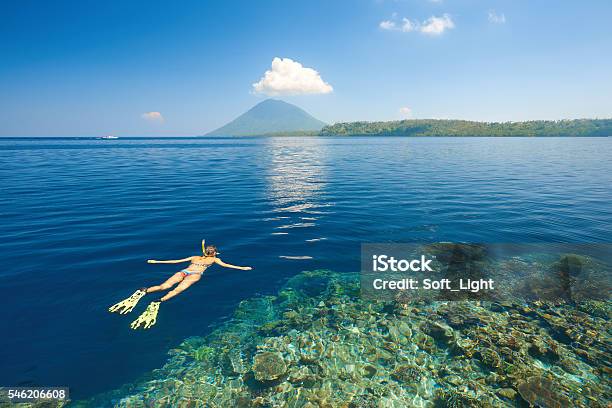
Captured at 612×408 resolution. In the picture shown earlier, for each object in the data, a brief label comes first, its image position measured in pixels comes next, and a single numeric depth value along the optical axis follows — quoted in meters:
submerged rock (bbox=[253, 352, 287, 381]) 7.95
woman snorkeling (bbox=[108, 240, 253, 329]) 9.63
